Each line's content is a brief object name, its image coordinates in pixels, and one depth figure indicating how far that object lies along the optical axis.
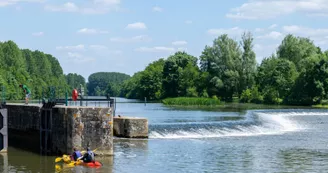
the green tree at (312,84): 103.75
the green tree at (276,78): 115.25
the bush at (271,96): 113.88
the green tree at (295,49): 128.75
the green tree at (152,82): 157.25
